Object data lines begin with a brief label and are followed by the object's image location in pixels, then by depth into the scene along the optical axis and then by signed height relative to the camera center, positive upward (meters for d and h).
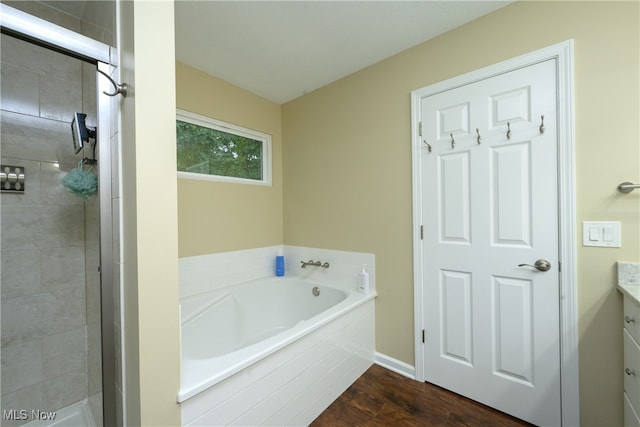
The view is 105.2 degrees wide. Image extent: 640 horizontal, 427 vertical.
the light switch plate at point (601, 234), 1.17 -0.13
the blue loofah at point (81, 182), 1.13 +0.15
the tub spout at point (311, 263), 2.28 -0.49
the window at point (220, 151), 1.97 +0.56
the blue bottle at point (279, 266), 2.51 -0.55
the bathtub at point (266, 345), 1.00 -0.79
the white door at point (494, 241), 1.34 -0.20
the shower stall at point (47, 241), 1.32 -0.15
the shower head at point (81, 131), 1.10 +0.38
